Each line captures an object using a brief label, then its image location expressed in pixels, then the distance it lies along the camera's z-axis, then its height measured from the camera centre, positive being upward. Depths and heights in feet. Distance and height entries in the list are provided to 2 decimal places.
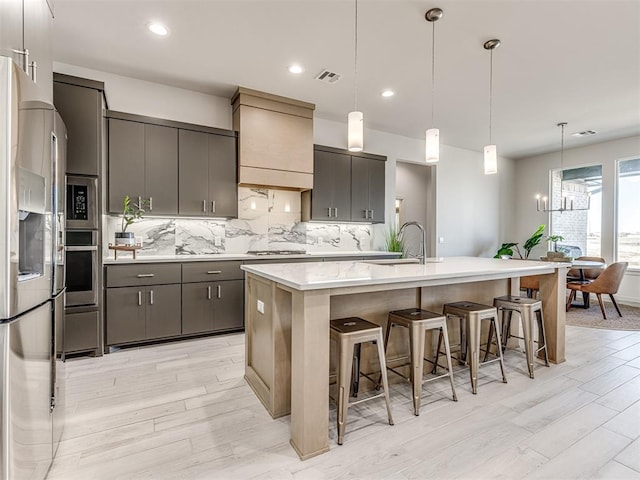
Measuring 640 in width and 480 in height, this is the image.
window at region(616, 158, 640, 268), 18.90 +1.41
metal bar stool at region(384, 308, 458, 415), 6.99 -2.24
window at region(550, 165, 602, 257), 20.56 +1.73
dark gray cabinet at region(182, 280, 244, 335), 11.62 -2.66
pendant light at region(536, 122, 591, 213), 19.07 +2.32
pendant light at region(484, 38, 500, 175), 9.78 +2.69
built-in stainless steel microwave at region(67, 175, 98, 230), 9.89 +1.04
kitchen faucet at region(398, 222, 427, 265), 9.26 -0.53
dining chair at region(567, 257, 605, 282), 18.45 -2.12
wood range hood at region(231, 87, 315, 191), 13.08 +4.12
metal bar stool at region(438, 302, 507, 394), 7.89 -2.16
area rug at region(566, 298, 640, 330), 14.19 -3.95
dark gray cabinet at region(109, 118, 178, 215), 11.16 +2.57
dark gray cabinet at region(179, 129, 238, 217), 12.39 +2.45
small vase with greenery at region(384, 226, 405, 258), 17.80 -0.35
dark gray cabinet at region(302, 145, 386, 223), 15.37 +2.44
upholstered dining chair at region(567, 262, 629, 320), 15.88 -2.22
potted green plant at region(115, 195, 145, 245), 11.06 +0.69
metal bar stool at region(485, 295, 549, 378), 8.74 -2.31
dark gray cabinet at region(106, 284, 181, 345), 10.52 -2.65
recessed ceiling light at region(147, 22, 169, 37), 9.06 +6.00
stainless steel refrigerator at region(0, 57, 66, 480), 3.85 -0.55
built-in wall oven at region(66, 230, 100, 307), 9.80 -1.00
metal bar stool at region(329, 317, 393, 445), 6.08 -2.27
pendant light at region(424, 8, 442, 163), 8.47 +2.86
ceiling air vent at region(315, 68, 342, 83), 11.70 +6.02
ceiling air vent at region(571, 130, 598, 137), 18.21 +6.02
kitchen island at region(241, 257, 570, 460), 5.68 -1.70
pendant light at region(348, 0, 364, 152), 7.95 +2.62
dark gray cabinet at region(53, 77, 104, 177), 9.67 +3.61
